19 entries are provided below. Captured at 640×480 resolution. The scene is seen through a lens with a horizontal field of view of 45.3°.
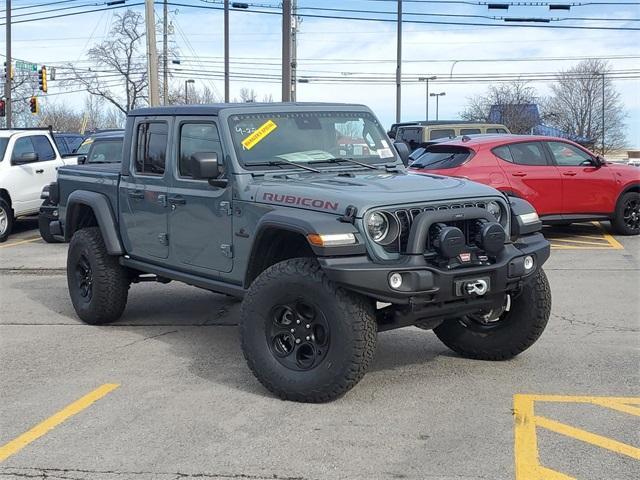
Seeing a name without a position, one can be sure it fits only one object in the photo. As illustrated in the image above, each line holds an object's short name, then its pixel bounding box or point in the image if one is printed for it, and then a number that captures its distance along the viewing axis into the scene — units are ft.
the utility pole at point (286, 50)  66.03
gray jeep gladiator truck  15.40
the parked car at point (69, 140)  73.50
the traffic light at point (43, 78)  125.80
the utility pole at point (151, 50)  65.57
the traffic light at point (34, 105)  127.81
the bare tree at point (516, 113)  136.67
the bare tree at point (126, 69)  162.71
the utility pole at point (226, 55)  119.55
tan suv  61.43
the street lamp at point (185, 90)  203.60
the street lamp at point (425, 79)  154.10
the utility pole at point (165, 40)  140.14
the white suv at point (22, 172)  45.19
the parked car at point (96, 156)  42.04
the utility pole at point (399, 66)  107.96
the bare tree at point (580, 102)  167.32
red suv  37.73
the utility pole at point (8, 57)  123.95
